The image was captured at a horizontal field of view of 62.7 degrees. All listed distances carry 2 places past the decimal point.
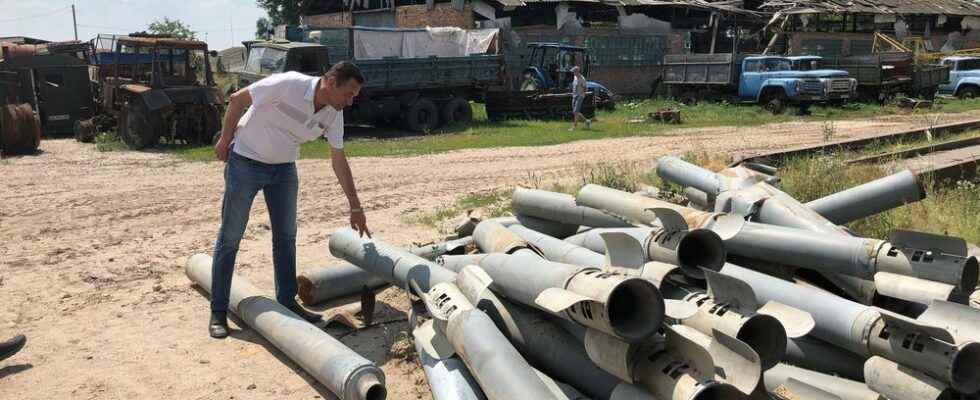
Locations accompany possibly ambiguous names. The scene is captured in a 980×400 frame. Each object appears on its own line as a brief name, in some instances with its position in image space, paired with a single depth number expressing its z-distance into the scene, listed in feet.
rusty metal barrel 47.52
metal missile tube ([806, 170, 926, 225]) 16.94
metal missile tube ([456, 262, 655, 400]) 10.99
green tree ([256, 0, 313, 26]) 143.02
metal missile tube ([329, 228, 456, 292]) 14.87
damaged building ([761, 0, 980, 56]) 105.29
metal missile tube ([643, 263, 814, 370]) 9.82
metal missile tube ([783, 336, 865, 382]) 11.37
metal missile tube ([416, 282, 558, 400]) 10.06
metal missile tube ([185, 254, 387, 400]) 12.28
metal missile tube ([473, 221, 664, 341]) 9.34
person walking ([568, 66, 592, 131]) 62.75
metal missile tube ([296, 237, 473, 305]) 17.90
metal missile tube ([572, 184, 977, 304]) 11.69
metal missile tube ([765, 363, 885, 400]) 10.41
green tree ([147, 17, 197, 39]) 186.72
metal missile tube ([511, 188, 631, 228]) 18.10
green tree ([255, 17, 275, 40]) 198.34
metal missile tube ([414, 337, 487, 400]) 11.40
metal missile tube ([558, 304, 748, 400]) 8.71
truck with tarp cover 56.75
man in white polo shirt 15.10
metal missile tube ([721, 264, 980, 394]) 9.37
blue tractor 75.20
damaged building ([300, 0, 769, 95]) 87.04
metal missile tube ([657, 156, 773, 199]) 18.28
